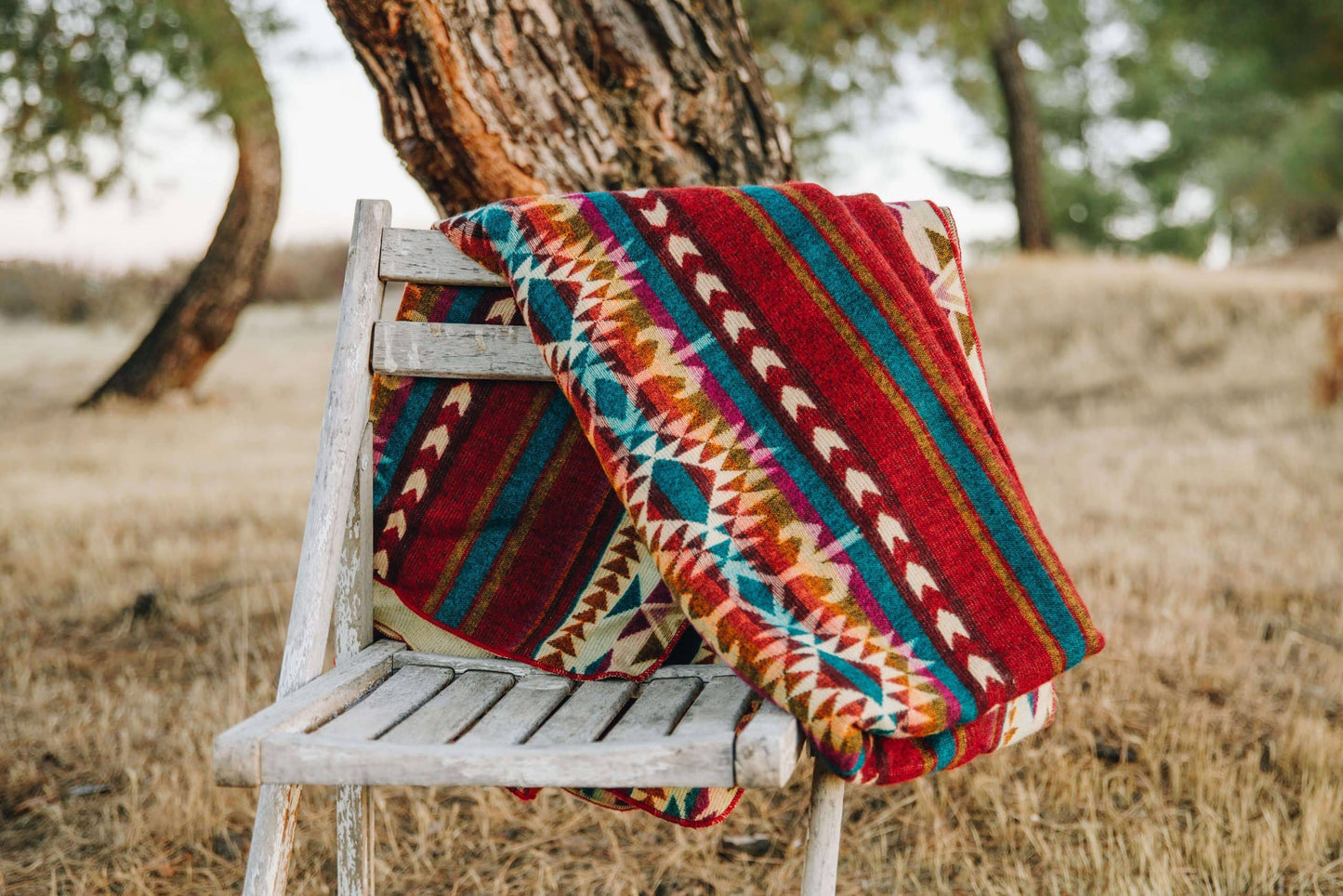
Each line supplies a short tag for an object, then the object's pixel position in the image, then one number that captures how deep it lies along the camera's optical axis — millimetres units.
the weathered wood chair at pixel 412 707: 1128
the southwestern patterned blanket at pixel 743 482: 1316
